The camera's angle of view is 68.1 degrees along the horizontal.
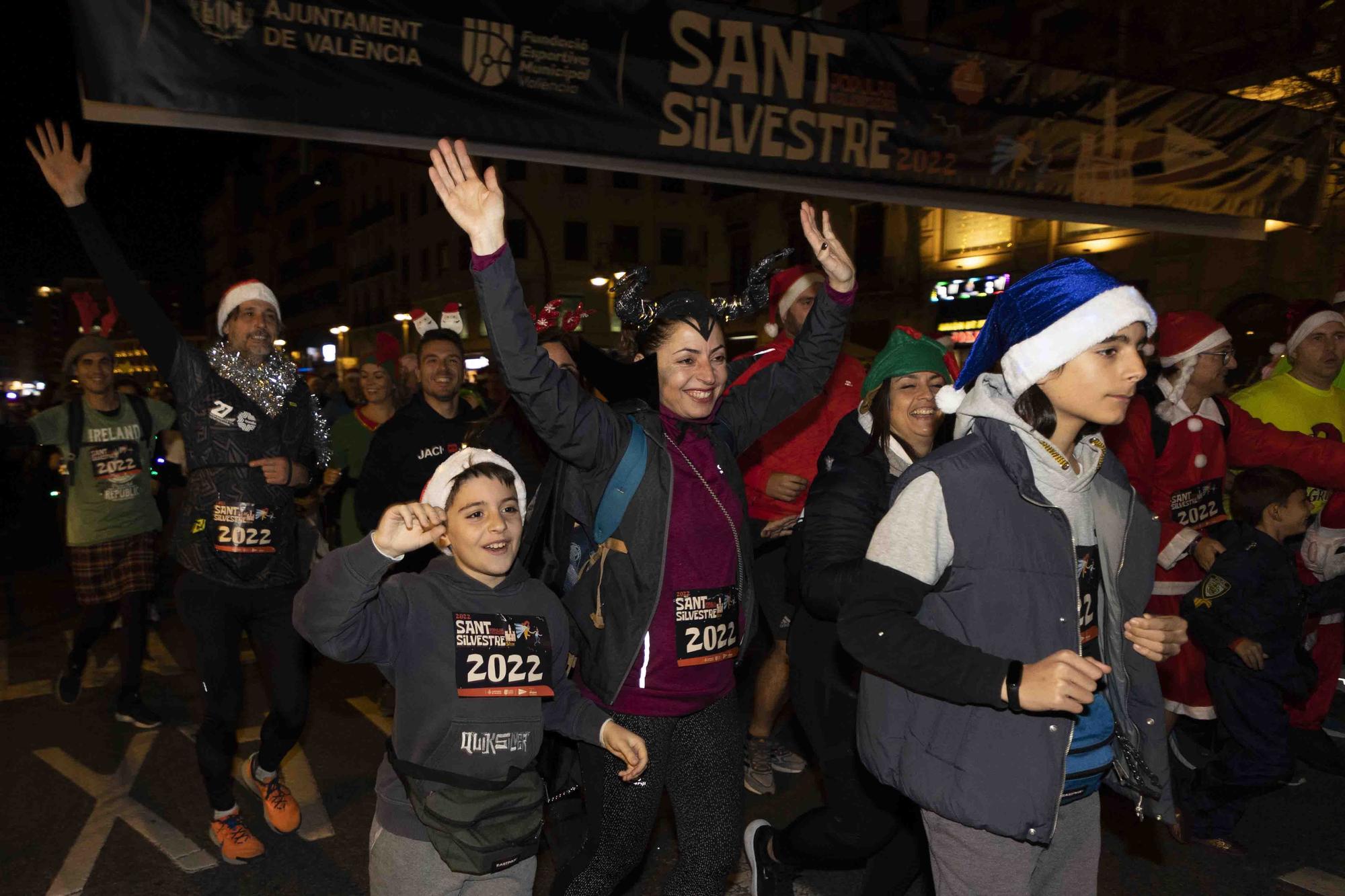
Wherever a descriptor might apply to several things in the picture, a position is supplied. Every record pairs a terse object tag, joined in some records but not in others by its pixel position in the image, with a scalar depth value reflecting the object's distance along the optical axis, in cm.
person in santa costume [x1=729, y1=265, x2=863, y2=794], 497
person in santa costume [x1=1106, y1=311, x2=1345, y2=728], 513
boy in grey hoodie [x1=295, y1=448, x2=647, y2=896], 257
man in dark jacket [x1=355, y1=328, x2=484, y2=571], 540
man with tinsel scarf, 436
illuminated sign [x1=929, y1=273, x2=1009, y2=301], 2517
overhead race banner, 426
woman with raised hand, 305
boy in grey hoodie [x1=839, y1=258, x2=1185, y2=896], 231
